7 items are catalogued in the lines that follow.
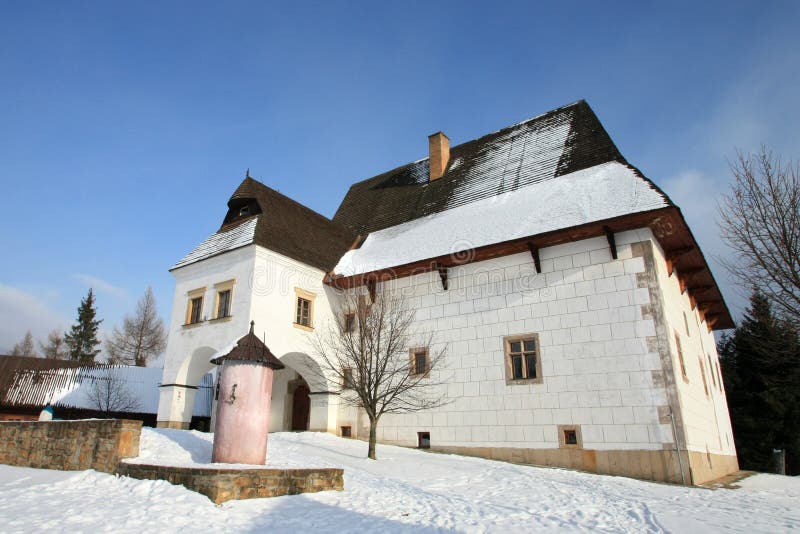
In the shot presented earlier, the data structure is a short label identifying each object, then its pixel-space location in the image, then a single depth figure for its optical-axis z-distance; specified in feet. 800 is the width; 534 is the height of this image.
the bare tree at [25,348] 192.05
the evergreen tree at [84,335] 153.79
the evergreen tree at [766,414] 84.84
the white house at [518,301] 43.86
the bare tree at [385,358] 49.42
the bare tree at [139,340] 134.41
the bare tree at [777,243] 41.83
